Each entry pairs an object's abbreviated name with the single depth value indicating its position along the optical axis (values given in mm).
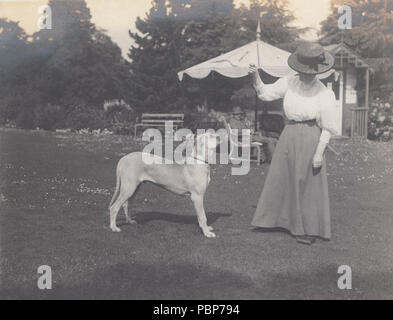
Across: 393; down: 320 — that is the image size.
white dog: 5926
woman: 5613
